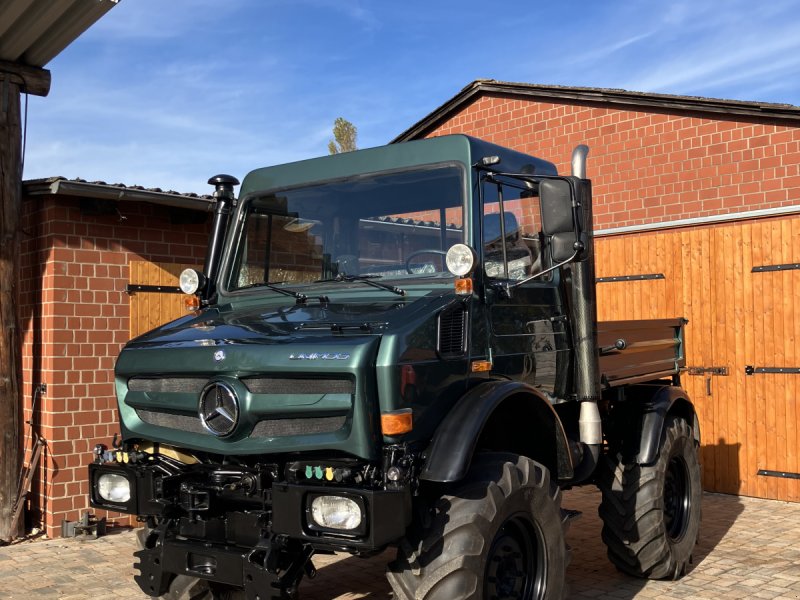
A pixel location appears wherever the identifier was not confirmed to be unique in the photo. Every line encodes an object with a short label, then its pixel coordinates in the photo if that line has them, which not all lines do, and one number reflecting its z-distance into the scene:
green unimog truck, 3.75
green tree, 48.62
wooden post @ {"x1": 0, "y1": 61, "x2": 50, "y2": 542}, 7.55
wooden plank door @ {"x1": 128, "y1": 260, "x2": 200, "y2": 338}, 8.10
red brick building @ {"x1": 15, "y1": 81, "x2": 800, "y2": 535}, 7.72
